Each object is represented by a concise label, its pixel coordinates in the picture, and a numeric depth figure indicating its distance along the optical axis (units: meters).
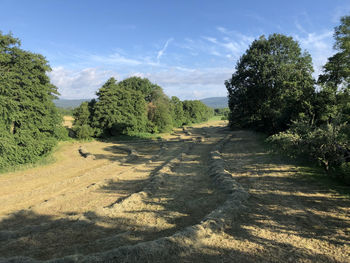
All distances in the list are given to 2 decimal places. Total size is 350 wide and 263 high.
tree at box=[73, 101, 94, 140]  40.56
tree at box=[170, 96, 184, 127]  77.75
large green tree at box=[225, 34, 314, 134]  23.83
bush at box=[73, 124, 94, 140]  40.41
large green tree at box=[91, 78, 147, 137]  41.50
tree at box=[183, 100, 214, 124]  91.84
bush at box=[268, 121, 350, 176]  9.14
